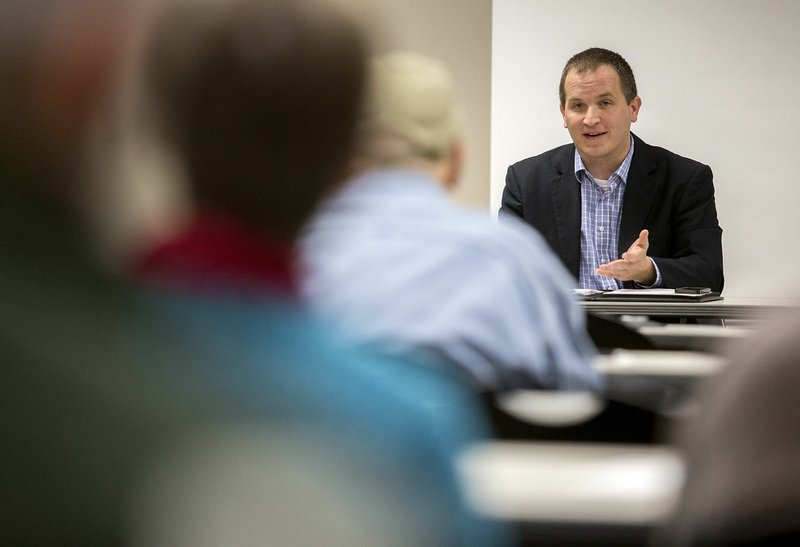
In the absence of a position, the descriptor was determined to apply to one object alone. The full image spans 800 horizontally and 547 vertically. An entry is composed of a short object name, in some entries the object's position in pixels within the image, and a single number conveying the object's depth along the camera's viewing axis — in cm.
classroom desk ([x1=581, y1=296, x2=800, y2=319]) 579
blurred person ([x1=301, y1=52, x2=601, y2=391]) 314
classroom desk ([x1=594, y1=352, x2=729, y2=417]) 298
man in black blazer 651
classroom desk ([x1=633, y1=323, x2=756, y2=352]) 463
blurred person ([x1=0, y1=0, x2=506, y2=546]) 160
